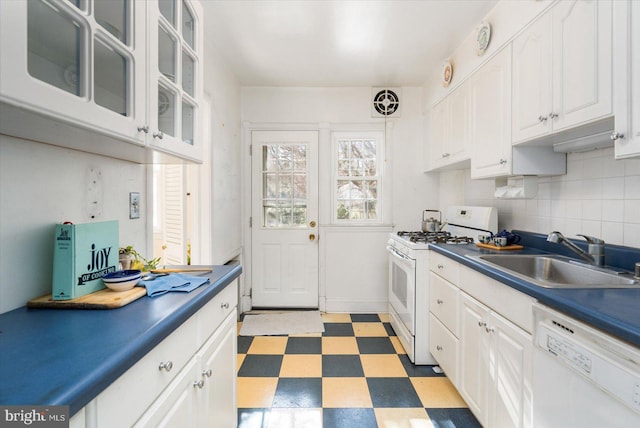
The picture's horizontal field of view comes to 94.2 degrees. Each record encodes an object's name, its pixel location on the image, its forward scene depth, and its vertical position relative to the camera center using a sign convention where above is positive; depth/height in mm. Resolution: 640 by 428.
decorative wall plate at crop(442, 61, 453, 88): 2558 +1223
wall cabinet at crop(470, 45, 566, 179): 1788 +515
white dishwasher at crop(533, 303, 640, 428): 780 -487
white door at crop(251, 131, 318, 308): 3352 -196
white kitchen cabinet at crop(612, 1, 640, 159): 1062 +498
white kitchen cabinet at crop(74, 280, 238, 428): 658 -495
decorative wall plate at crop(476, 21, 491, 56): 2000 +1213
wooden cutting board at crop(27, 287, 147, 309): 909 -283
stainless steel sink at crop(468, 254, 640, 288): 1240 -284
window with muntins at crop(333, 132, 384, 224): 3398 +364
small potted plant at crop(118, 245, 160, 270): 1269 -218
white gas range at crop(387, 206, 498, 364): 2254 -467
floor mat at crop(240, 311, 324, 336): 2822 -1125
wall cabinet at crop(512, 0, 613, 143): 1210 +676
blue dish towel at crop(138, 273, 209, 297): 1071 -280
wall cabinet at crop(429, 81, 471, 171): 2340 +722
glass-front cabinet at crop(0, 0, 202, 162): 643 +381
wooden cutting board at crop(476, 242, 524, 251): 1952 -228
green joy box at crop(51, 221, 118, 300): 939 -162
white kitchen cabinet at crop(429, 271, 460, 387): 1832 -758
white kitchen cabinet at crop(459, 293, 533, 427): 1202 -719
